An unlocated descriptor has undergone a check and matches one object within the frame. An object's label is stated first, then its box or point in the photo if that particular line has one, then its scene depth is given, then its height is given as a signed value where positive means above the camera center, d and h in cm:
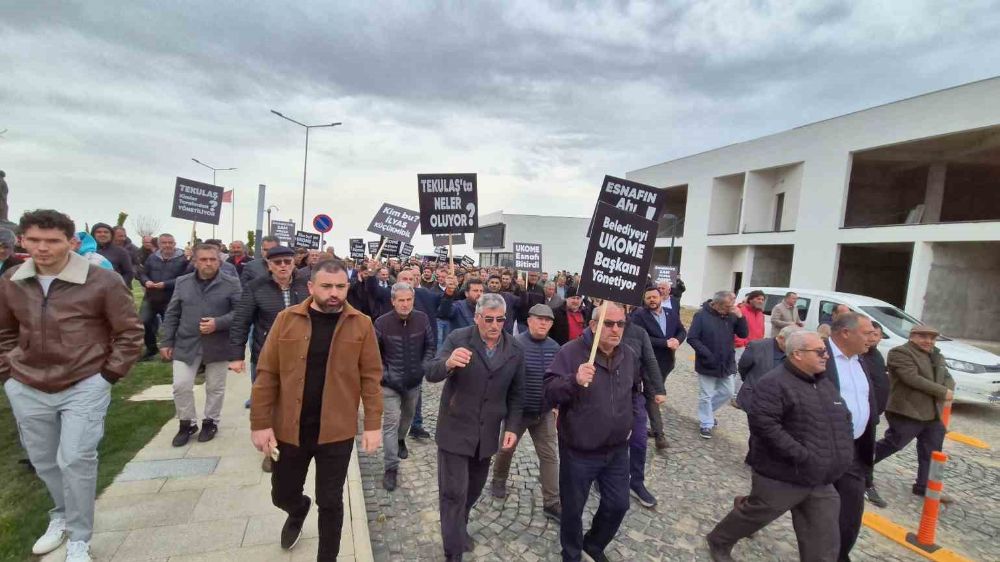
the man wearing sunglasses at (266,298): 454 -58
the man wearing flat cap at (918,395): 439 -93
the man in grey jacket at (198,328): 448 -91
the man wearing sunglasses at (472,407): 310 -103
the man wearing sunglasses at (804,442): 296 -99
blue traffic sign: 1373 +65
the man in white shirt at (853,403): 330 -82
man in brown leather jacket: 269 -81
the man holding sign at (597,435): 309 -111
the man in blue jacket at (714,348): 572 -85
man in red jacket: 713 -53
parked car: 745 -79
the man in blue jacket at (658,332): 539 -69
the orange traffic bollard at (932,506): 375 -168
